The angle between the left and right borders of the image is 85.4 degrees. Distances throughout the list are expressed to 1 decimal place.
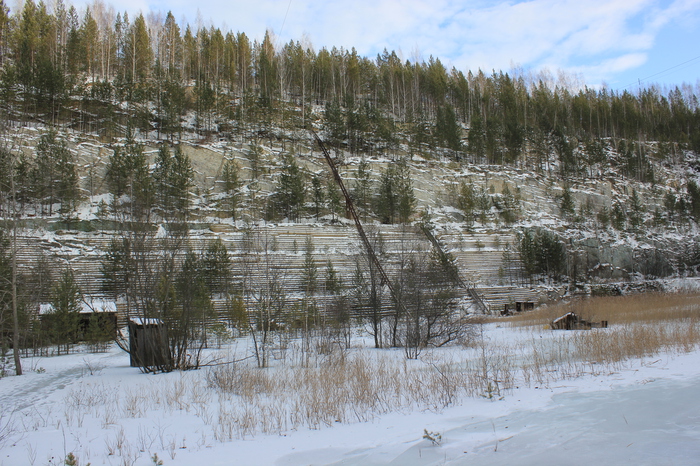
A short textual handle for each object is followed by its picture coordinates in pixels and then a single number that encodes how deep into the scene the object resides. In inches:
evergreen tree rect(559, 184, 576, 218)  1959.9
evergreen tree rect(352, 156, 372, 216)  1766.7
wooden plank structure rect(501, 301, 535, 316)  1209.5
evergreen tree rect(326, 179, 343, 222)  1617.9
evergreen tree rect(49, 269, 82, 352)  748.0
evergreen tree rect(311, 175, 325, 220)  1659.2
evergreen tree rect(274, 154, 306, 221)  1611.7
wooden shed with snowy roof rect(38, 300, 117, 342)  753.0
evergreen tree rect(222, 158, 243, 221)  1584.6
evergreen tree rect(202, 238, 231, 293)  1103.2
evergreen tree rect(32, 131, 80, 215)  1344.7
